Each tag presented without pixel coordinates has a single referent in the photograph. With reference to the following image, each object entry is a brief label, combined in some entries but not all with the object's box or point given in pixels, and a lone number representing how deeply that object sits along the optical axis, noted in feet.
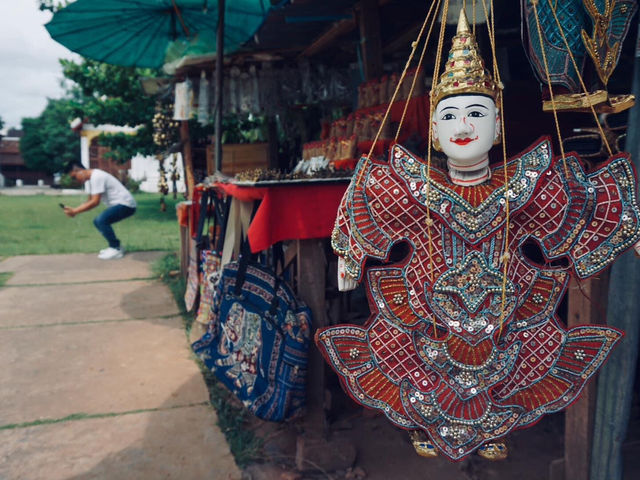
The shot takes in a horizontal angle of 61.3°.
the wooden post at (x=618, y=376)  7.20
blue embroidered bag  9.00
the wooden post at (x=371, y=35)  12.36
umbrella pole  14.52
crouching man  25.50
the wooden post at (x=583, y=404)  7.57
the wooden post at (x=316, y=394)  9.25
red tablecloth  8.79
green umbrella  14.58
